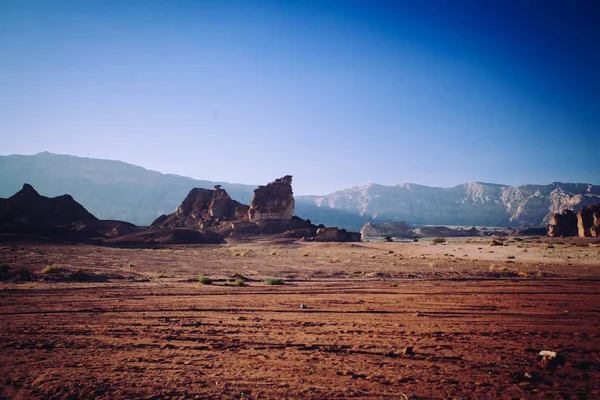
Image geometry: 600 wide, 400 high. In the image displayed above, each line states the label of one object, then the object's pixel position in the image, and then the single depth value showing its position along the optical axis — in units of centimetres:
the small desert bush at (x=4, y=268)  1604
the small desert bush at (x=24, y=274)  1537
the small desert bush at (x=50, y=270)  1707
